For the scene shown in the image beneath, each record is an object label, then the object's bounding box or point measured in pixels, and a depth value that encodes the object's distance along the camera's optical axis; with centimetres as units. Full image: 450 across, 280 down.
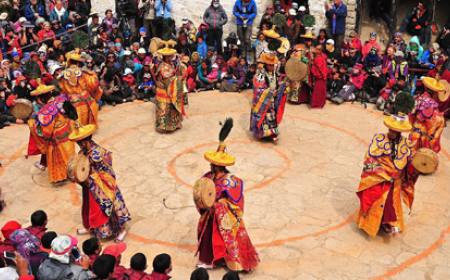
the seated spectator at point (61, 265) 570
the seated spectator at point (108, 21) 1634
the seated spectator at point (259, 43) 1559
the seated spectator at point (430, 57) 1432
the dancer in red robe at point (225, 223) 717
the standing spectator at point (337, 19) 1566
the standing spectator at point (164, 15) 1681
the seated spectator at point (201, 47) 1599
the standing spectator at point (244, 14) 1633
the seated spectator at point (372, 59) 1452
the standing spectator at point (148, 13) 1681
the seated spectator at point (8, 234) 648
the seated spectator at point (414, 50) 1462
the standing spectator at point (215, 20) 1633
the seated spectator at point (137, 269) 569
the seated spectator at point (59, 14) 1684
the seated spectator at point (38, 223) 681
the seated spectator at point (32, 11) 1677
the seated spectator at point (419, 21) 1609
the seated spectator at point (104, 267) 555
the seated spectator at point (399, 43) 1473
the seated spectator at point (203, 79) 1494
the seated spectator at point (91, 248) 638
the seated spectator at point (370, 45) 1500
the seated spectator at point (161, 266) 575
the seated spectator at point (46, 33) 1588
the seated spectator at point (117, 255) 575
